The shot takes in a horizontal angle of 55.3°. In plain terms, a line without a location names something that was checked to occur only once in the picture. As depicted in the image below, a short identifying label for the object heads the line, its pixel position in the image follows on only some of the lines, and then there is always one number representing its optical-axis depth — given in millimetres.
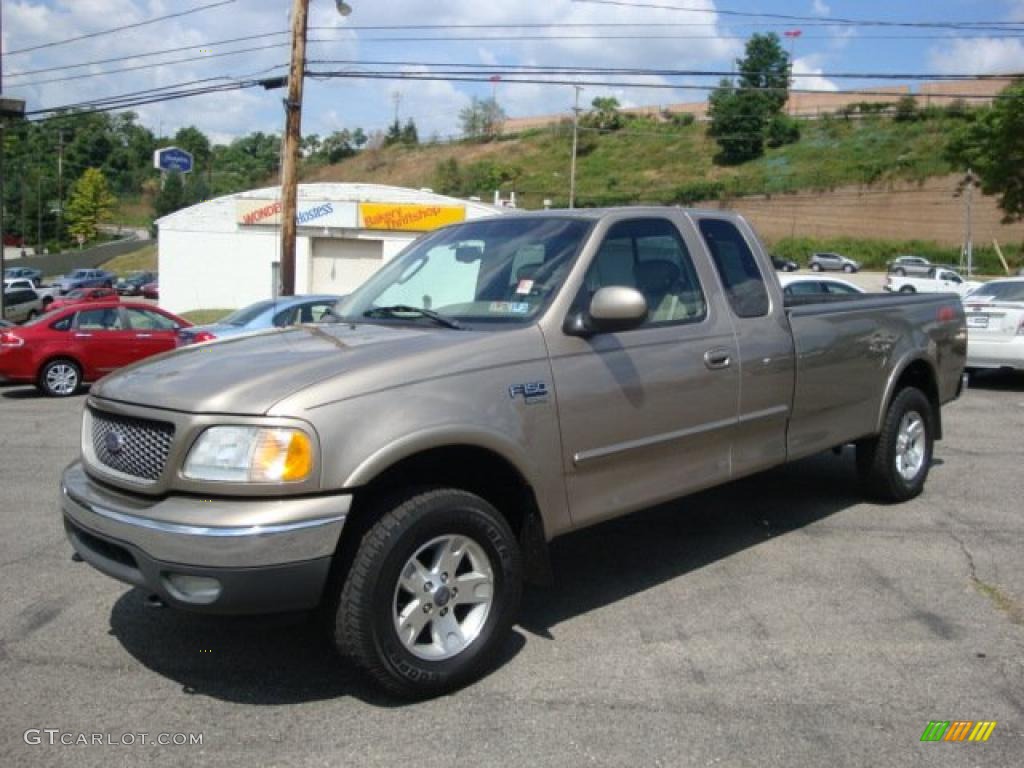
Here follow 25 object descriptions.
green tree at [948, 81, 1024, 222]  40094
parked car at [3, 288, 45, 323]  34375
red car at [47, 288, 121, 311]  38281
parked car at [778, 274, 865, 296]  17688
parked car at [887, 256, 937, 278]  45781
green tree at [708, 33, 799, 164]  87694
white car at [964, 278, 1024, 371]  13352
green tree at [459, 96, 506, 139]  127512
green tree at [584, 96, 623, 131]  111125
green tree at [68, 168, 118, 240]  100188
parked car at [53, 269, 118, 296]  55650
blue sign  60656
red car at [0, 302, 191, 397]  14797
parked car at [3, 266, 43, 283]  57216
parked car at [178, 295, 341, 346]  13078
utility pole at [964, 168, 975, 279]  56362
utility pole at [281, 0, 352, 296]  19641
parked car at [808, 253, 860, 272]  63750
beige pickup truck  3531
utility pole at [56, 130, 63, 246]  102000
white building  35281
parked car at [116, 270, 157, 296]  58078
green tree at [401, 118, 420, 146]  129625
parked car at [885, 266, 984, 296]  37694
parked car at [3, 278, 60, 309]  37747
